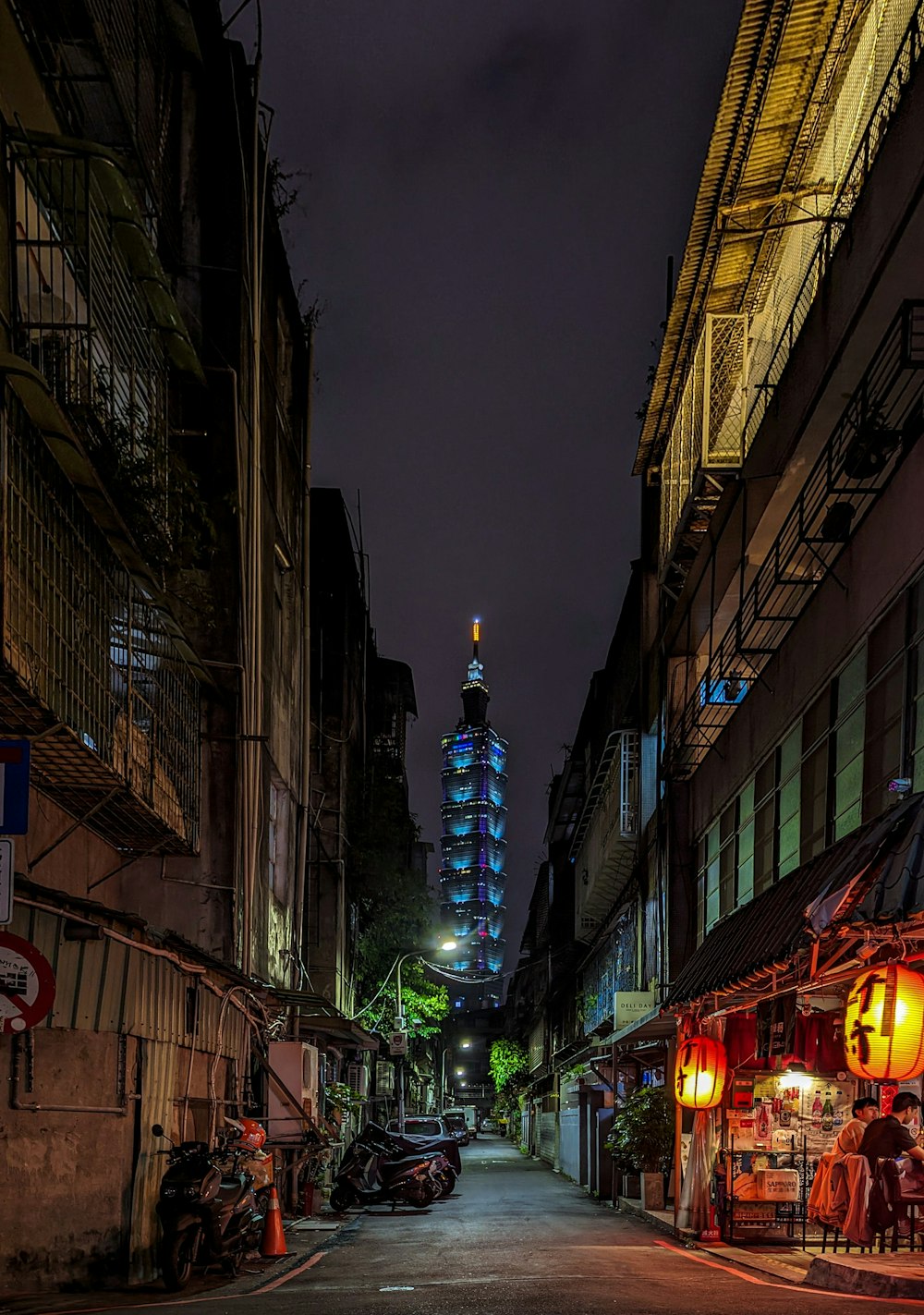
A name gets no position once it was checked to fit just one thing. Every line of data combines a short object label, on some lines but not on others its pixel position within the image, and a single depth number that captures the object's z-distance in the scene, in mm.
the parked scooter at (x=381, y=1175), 25594
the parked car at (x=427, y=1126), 35688
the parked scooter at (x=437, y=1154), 27578
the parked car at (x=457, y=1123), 69250
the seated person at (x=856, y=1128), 15984
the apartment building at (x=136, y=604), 12250
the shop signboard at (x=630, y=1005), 28938
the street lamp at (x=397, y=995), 45500
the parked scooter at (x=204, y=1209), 13938
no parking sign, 9570
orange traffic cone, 16909
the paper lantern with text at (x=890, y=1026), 12180
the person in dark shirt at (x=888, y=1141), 14805
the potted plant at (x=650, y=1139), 25109
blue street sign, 8945
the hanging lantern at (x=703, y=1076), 18828
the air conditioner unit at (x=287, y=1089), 22292
